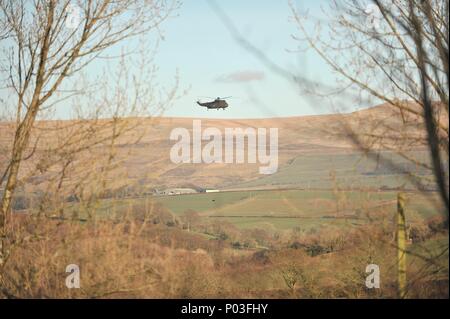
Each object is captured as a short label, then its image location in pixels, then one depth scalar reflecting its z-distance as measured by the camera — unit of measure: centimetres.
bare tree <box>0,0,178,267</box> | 2311
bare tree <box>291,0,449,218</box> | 1914
